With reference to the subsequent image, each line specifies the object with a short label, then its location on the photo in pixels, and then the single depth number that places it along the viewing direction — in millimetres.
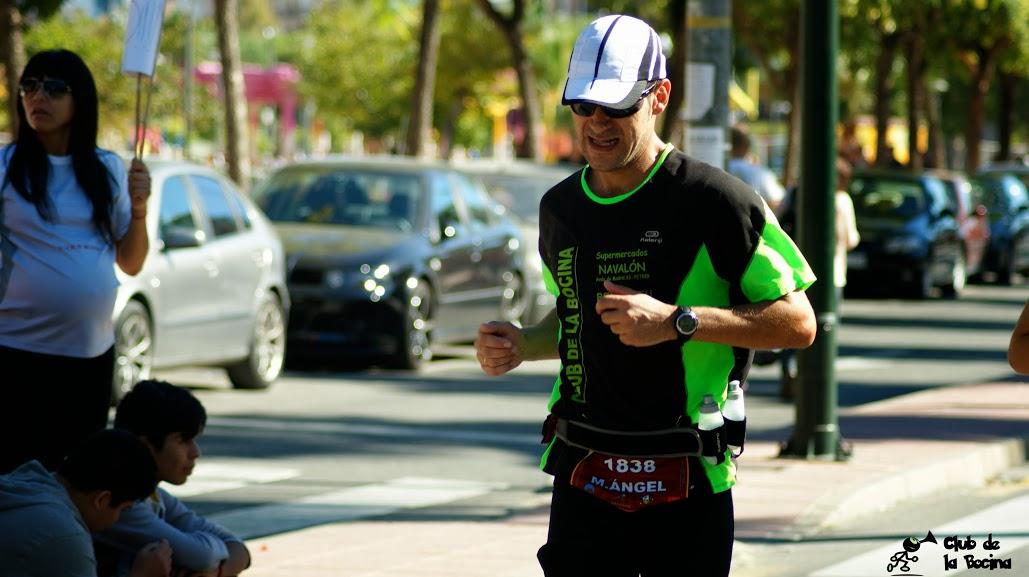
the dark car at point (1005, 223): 30109
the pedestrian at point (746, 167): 15969
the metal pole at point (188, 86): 43475
